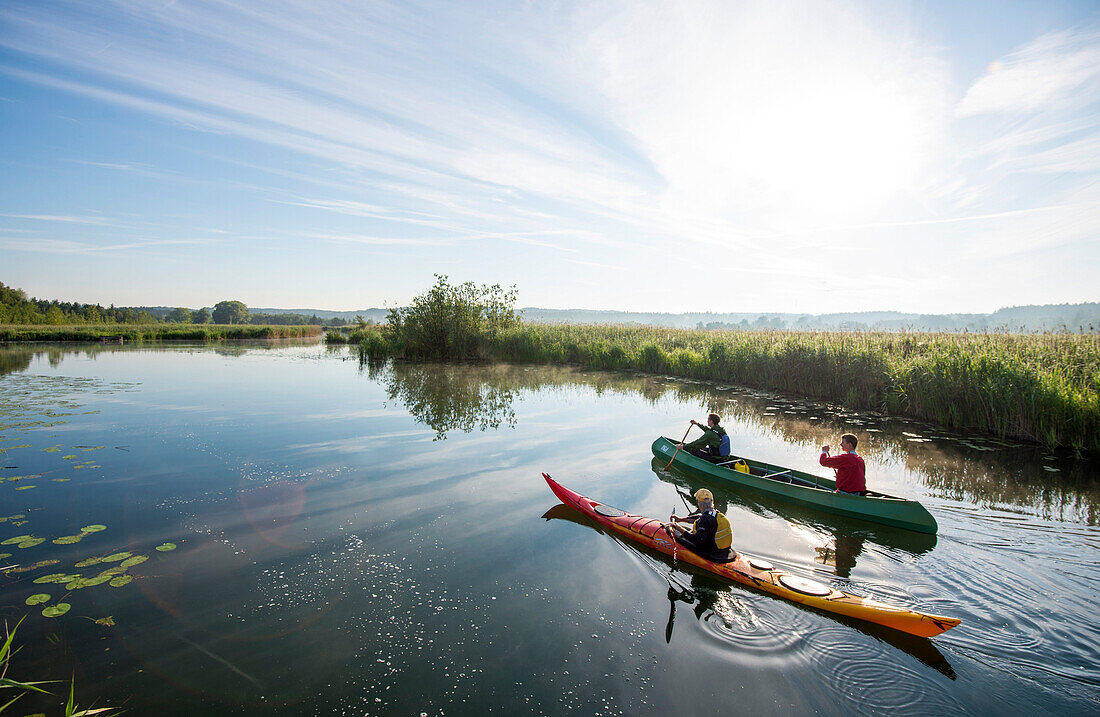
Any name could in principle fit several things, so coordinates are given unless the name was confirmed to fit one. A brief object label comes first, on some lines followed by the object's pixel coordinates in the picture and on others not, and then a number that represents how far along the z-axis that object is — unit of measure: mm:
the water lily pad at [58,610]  4449
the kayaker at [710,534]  5457
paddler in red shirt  7078
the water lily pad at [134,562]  5375
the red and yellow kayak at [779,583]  4371
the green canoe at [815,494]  6445
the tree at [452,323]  29062
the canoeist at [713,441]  8742
